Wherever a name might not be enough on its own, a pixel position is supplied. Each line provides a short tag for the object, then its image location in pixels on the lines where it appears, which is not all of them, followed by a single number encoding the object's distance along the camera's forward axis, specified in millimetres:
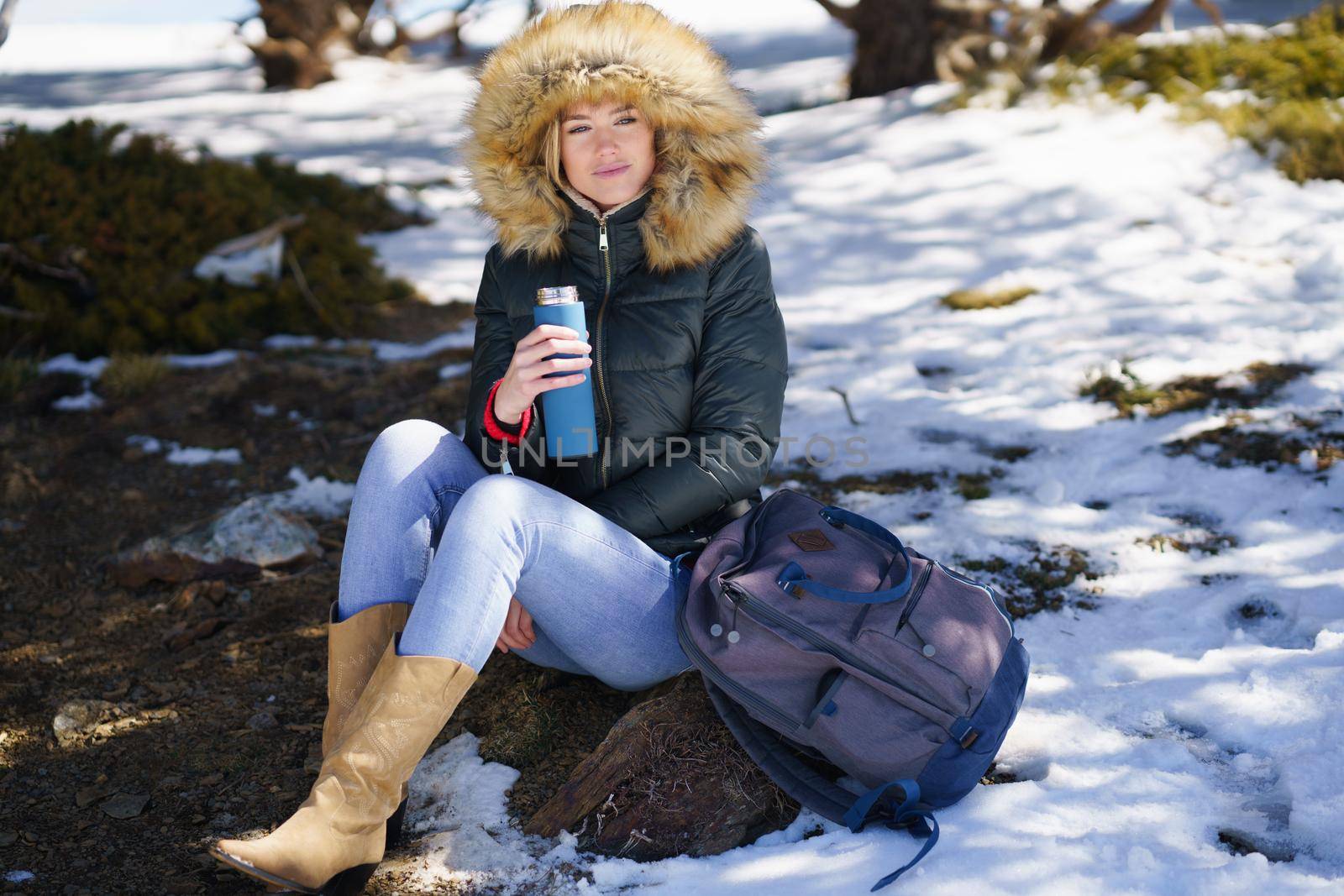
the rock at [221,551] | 3707
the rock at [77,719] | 2877
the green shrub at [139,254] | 5781
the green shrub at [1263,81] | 6125
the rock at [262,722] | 2928
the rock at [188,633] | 3375
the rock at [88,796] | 2615
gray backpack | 2152
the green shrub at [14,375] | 5309
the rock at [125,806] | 2576
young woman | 2316
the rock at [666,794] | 2322
